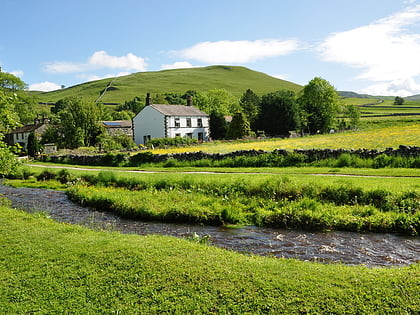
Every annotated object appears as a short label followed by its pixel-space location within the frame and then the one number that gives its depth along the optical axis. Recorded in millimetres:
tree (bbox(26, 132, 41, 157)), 49000
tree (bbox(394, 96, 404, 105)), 131875
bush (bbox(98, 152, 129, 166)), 31797
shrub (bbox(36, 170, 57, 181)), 26011
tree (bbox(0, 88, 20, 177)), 14047
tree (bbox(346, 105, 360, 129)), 88500
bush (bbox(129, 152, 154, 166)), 30672
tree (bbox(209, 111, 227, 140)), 69125
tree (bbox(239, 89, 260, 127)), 74388
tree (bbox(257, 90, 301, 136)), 69000
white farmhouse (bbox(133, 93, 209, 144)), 58188
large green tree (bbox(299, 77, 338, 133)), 79750
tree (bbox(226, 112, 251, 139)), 60844
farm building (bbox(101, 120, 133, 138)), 72862
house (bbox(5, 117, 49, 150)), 74500
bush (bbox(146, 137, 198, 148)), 50259
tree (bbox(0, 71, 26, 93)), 77838
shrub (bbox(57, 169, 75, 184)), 24062
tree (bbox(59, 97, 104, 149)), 53562
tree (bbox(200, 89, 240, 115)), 95500
